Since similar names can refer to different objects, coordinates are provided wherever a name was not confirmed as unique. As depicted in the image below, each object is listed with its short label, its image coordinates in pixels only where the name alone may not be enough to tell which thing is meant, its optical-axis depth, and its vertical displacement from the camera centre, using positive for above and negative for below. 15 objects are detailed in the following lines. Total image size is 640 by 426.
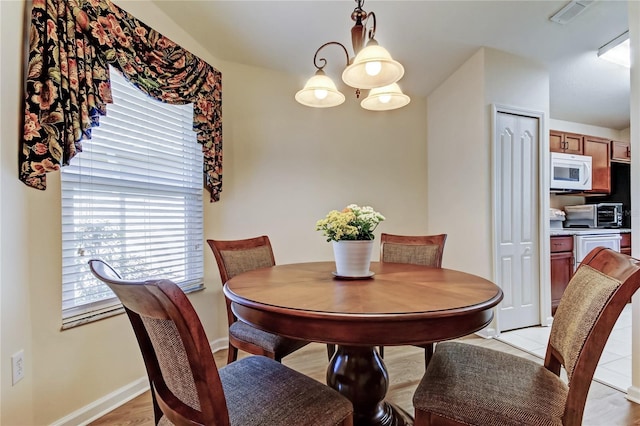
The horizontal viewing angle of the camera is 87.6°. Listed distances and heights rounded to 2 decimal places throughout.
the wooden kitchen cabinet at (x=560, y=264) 3.34 -0.54
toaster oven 4.12 -0.07
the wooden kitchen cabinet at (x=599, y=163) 4.07 +0.59
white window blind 1.74 +0.07
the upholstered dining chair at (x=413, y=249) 2.19 -0.26
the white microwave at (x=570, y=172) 3.75 +0.45
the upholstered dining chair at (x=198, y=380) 0.77 -0.51
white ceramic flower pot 1.50 -0.21
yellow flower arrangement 1.48 -0.05
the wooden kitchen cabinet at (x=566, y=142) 3.76 +0.79
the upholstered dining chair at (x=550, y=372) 0.94 -0.58
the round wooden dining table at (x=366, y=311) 0.99 -0.31
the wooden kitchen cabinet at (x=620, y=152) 4.24 +0.76
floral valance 1.43 +0.71
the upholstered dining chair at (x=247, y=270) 1.65 -0.36
